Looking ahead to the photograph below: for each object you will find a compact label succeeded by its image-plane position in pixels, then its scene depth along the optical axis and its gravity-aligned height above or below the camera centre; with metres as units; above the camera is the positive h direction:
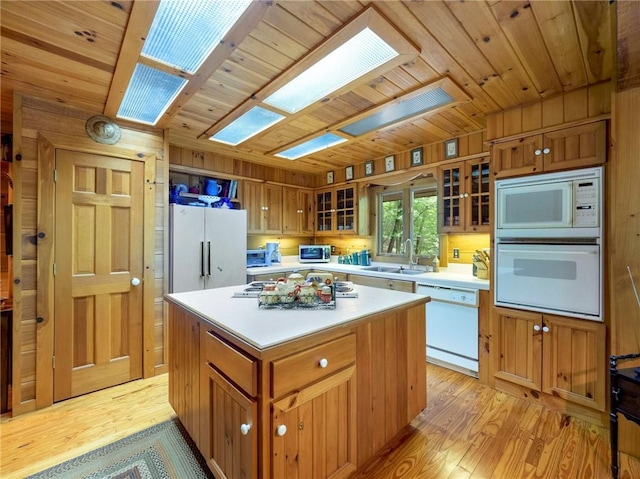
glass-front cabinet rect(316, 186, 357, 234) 4.25 +0.45
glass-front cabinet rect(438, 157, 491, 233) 2.84 +0.45
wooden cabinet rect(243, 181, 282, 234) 4.01 +0.48
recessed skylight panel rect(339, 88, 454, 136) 2.22 +1.11
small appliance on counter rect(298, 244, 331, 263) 4.43 -0.23
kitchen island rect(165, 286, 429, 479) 1.15 -0.70
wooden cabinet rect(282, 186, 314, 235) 4.44 +0.46
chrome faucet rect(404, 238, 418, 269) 3.69 -0.22
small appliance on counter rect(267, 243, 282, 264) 4.19 -0.21
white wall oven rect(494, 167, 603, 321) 1.99 -0.03
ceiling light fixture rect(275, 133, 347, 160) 3.09 +1.11
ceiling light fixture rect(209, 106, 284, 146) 2.49 +1.11
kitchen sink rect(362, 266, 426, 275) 3.58 -0.40
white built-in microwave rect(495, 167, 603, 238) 1.99 +0.27
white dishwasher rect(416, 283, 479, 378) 2.65 -0.87
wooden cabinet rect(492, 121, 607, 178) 1.99 +0.68
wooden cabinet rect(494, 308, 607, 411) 2.00 -0.89
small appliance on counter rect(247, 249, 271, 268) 3.87 -0.26
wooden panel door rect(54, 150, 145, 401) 2.33 -0.29
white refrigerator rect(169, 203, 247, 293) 2.91 -0.10
